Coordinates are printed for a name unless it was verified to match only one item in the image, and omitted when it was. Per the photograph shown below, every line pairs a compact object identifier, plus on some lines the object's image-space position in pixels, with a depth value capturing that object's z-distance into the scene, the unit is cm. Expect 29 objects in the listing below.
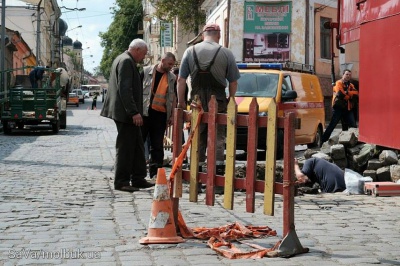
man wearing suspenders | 961
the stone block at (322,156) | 1257
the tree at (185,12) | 4606
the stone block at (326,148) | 1388
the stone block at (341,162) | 1315
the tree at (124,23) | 9450
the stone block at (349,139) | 1337
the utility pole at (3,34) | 3767
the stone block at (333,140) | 1480
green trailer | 2905
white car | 10530
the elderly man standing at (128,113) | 1005
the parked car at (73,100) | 8622
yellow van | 1595
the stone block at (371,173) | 1176
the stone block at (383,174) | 1148
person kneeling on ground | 1085
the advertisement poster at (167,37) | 5971
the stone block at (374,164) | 1194
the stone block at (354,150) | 1311
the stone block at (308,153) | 1403
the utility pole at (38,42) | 5507
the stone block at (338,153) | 1316
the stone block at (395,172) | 1112
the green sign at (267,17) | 3753
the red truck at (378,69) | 672
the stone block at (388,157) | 1162
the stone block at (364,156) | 1262
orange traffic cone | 661
